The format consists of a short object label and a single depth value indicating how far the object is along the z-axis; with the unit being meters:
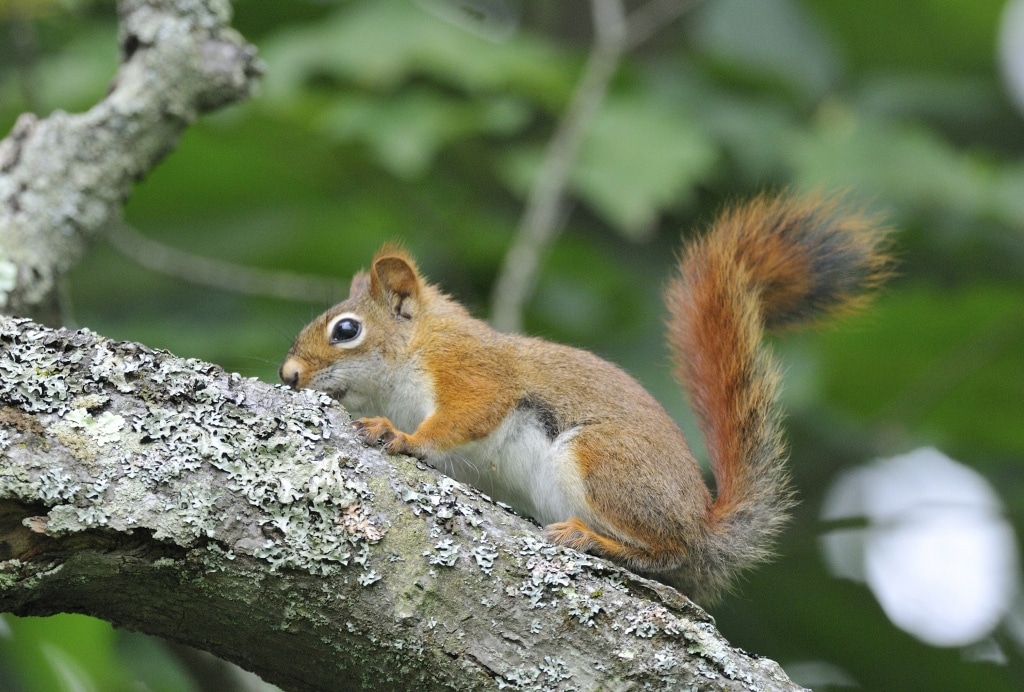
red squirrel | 5.25
